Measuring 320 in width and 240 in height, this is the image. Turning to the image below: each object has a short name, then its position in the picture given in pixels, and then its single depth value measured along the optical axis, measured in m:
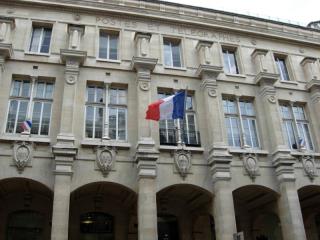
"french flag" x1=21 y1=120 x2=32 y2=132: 16.95
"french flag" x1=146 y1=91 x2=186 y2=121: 16.98
